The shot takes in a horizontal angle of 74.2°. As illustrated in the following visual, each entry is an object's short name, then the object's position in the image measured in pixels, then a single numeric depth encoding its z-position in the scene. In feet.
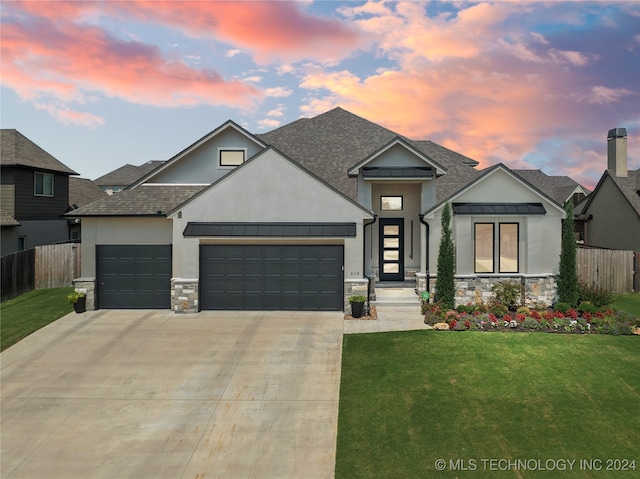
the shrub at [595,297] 51.39
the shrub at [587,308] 48.16
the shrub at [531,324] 44.73
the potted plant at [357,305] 49.19
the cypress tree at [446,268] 51.67
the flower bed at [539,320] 44.14
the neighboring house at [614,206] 88.63
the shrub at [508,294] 52.60
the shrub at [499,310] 48.10
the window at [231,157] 61.62
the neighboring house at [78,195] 96.22
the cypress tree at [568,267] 51.16
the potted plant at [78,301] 52.47
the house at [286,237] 52.11
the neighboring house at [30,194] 79.77
